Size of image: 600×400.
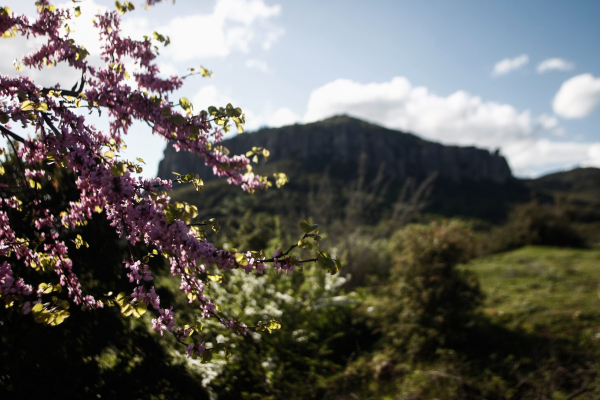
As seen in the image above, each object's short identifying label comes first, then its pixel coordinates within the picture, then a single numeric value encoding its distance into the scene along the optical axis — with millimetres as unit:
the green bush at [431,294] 5301
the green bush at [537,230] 15625
